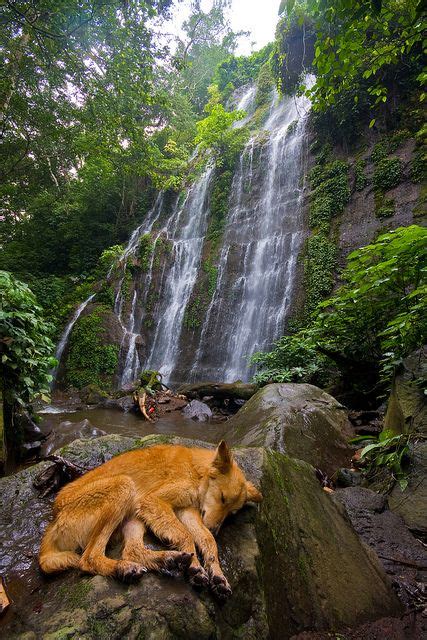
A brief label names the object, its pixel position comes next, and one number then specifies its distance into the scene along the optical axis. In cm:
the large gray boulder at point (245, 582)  138
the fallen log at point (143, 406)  1043
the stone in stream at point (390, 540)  266
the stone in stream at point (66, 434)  618
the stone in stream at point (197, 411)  1061
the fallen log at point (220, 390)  1137
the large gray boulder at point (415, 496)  333
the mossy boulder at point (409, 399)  417
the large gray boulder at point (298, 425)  535
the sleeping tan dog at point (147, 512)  164
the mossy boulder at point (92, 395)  1255
